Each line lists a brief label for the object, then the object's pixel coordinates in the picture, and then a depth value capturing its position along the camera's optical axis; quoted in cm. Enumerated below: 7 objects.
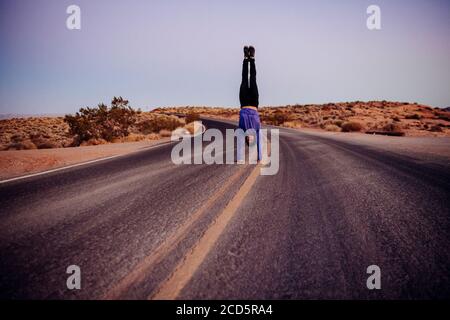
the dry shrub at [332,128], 2600
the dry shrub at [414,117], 3640
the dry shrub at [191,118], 3766
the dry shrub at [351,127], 2498
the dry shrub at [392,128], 2208
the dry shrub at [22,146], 1464
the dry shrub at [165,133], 2077
